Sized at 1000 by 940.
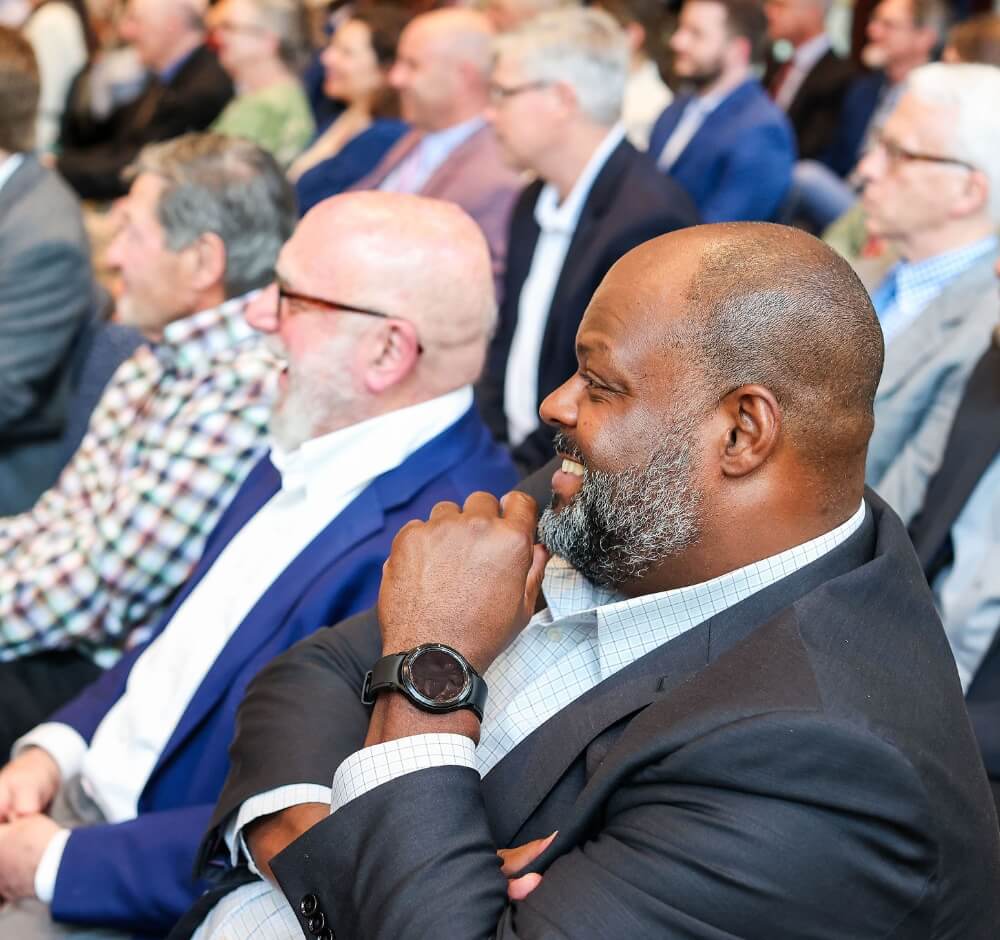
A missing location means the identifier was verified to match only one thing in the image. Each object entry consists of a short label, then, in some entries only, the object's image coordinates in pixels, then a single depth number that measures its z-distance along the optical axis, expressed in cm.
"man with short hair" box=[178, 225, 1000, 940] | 98
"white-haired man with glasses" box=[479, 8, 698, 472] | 305
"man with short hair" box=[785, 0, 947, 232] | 432
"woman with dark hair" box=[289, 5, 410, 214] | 491
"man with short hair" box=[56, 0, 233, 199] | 564
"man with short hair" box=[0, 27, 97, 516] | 270
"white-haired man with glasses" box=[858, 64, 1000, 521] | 233
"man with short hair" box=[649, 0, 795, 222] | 401
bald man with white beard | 166
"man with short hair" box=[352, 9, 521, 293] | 418
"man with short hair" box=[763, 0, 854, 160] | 559
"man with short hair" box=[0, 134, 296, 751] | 202
